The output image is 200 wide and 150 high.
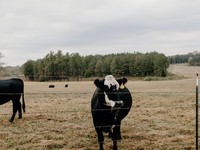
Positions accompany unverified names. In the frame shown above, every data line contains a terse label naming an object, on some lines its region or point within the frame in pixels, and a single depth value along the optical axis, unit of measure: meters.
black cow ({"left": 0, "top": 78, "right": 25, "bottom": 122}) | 12.40
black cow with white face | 7.63
